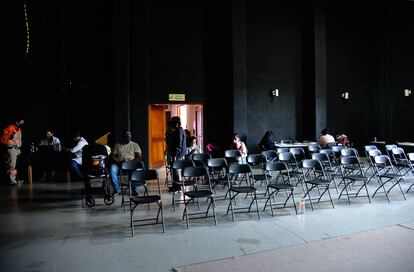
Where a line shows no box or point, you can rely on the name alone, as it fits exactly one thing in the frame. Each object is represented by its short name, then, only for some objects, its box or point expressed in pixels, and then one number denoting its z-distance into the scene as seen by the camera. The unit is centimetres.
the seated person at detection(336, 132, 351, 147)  1054
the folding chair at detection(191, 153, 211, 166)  704
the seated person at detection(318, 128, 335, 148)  938
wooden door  1034
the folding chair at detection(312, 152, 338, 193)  673
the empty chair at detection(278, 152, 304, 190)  682
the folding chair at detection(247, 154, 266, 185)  679
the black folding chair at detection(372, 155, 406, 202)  645
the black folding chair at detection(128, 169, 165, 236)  472
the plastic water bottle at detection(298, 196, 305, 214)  553
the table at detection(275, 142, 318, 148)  990
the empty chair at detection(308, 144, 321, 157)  869
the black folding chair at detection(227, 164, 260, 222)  560
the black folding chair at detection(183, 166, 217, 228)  524
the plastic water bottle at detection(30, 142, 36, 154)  857
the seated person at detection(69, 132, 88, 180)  748
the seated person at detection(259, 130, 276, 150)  981
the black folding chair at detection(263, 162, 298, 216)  548
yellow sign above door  1036
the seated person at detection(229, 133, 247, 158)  841
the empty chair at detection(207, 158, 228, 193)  624
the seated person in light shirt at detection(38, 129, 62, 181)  852
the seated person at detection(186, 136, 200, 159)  846
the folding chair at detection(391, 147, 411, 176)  772
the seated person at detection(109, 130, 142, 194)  649
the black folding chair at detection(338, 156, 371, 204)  613
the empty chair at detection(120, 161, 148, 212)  580
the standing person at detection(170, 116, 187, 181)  700
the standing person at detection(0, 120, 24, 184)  811
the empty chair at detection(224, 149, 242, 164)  757
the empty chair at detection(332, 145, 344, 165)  871
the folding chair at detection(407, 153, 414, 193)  724
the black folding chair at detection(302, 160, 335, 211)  578
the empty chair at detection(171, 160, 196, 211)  622
